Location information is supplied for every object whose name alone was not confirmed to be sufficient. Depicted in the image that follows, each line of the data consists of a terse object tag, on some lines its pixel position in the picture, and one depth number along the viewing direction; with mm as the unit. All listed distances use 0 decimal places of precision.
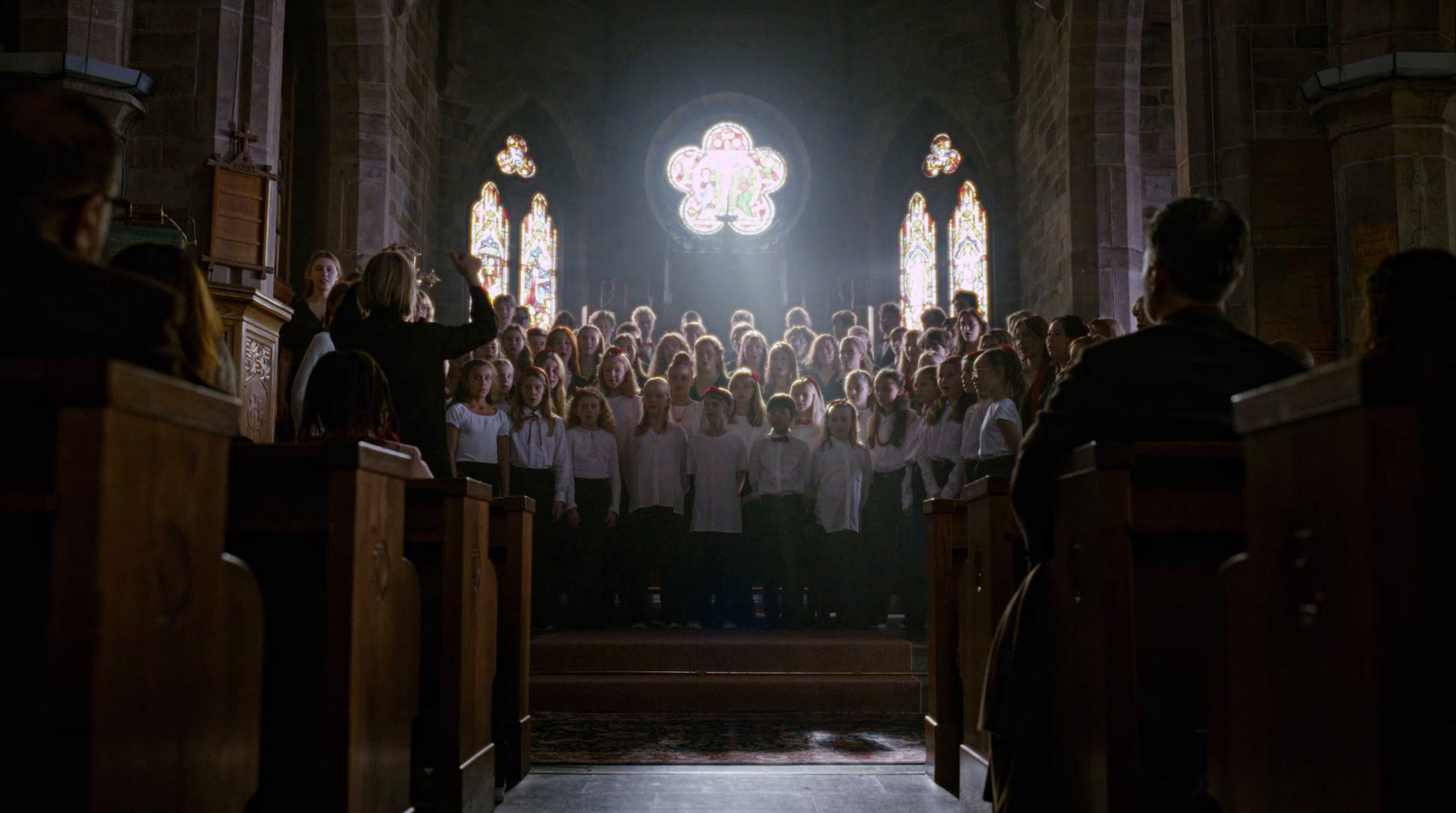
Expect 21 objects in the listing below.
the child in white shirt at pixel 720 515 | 7574
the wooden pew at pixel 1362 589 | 1593
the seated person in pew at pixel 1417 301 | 2406
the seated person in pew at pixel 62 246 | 2016
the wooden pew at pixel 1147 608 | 2377
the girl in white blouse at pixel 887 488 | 7887
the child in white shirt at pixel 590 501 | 7543
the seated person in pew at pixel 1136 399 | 2643
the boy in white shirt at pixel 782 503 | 7648
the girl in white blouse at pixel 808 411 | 7992
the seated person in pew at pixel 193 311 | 2531
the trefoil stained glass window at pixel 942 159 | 16812
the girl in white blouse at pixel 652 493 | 7621
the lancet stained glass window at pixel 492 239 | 16281
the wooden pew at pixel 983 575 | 3826
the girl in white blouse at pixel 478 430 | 7168
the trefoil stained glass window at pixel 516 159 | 16891
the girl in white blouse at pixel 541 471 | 7395
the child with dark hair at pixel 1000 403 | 6352
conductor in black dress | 4652
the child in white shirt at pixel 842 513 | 7664
